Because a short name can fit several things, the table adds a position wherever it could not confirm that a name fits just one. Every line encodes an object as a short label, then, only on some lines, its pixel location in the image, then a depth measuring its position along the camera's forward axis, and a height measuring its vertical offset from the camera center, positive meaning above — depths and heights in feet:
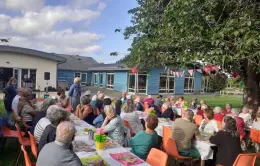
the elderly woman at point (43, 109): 14.56 -2.12
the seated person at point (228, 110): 27.09 -3.34
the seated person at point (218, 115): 21.85 -3.17
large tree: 14.78 +3.76
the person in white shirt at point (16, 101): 19.55 -2.07
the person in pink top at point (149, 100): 30.80 -2.69
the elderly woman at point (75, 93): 23.54 -1.46
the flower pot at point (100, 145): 10.90 -3.16
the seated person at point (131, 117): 17.71 -2.88
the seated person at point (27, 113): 17.73 -2.75
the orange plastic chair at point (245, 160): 11.02 -3.80
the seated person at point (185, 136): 14.35 -3.50
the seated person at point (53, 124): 9.98 -2.11
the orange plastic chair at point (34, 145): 11.45 -3.45
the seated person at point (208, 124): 17.53 -3.36
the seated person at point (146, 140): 12.02 -3.17
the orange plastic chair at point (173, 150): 14.17 -4.33
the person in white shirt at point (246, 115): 22.13 -3.21
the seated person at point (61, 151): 7.29 -2.38
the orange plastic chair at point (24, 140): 13.85 -4.24
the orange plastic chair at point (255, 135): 18.54 -4.29
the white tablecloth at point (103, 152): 9.52 -3.38
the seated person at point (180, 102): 33.49 -3.17
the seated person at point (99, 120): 16.30 -2.92
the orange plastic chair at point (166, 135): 15.55 -3.73
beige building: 65.39 +3.57
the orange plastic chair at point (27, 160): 9.41 -3.43
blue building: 77.05 +0.48
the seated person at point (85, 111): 18.60 -2.64
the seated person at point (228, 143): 12.42 -3.39
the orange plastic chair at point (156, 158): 9.55 -3.36
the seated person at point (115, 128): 13.24 -2.83
